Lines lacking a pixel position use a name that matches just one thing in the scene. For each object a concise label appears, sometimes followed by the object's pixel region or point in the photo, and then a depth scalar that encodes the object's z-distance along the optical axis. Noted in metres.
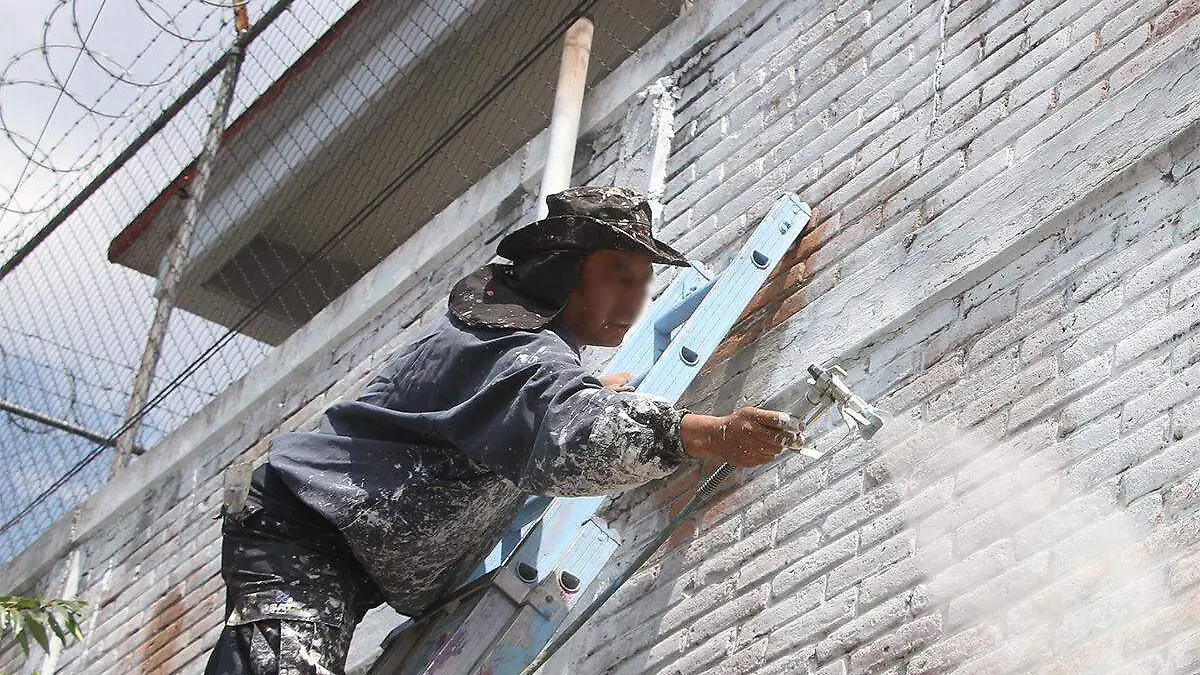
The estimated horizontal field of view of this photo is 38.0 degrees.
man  3.32
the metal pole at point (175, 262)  7.88
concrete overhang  7.44
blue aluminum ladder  3.46
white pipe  5.80
